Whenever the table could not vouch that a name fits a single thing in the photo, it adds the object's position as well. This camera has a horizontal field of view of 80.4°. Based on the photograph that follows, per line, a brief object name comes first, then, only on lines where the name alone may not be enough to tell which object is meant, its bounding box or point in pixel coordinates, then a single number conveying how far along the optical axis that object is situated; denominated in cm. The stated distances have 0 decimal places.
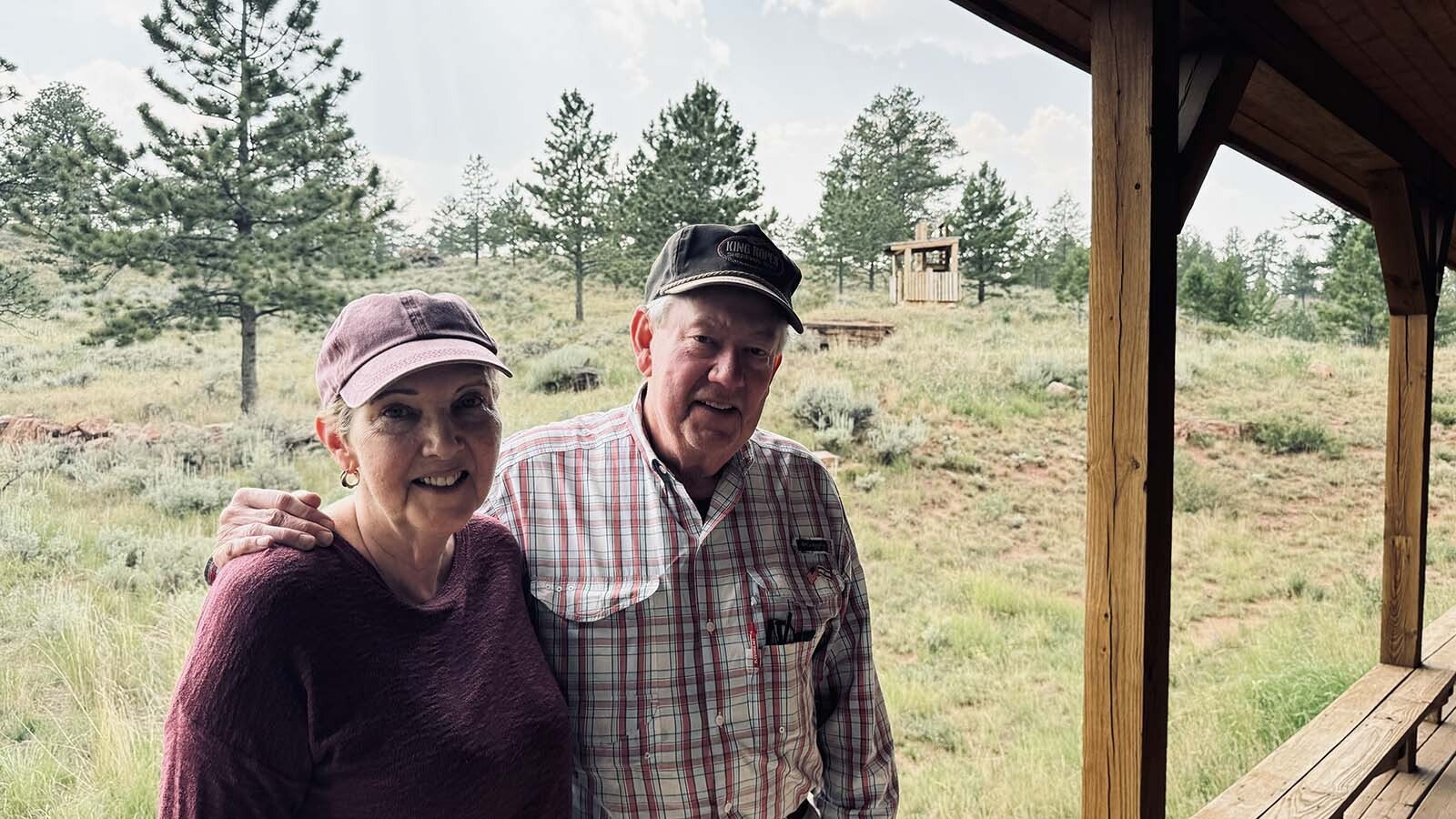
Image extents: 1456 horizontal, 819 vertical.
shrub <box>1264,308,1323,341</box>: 1752
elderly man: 125
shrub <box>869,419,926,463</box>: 1148
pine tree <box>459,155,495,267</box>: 1705
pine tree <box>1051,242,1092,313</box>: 1773
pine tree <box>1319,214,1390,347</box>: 1614
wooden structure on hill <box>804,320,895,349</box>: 1523
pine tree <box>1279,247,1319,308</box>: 2061
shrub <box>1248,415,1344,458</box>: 1284
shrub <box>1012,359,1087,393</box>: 1398
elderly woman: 85
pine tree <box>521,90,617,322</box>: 1373
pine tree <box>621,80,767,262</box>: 1380
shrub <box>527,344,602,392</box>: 1091
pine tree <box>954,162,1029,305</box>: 1889
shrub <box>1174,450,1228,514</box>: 1173
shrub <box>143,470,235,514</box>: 640
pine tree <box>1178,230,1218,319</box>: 1767
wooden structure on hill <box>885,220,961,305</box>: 1677
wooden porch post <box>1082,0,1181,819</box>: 154
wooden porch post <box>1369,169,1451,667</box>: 347
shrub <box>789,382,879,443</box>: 1166
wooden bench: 253
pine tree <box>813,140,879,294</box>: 1919
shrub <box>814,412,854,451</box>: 1140
